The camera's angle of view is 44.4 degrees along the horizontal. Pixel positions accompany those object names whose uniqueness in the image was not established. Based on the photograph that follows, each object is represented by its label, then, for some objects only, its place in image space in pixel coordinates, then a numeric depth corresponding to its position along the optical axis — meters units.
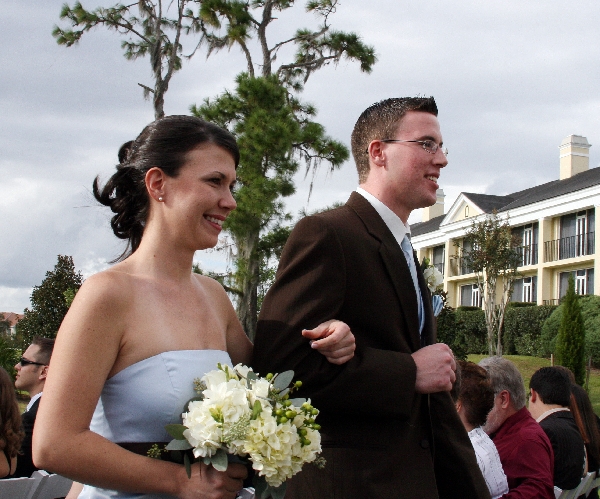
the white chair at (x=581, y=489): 5.12
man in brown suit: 2.67
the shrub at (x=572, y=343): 23.00
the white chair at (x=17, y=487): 4.10
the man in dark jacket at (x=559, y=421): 5.16
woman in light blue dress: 2.11
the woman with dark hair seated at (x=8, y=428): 4.40
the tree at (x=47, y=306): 20.64
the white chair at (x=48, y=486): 4.36
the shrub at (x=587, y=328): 27.27
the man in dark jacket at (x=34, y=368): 6.28
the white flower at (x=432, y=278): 3.95
